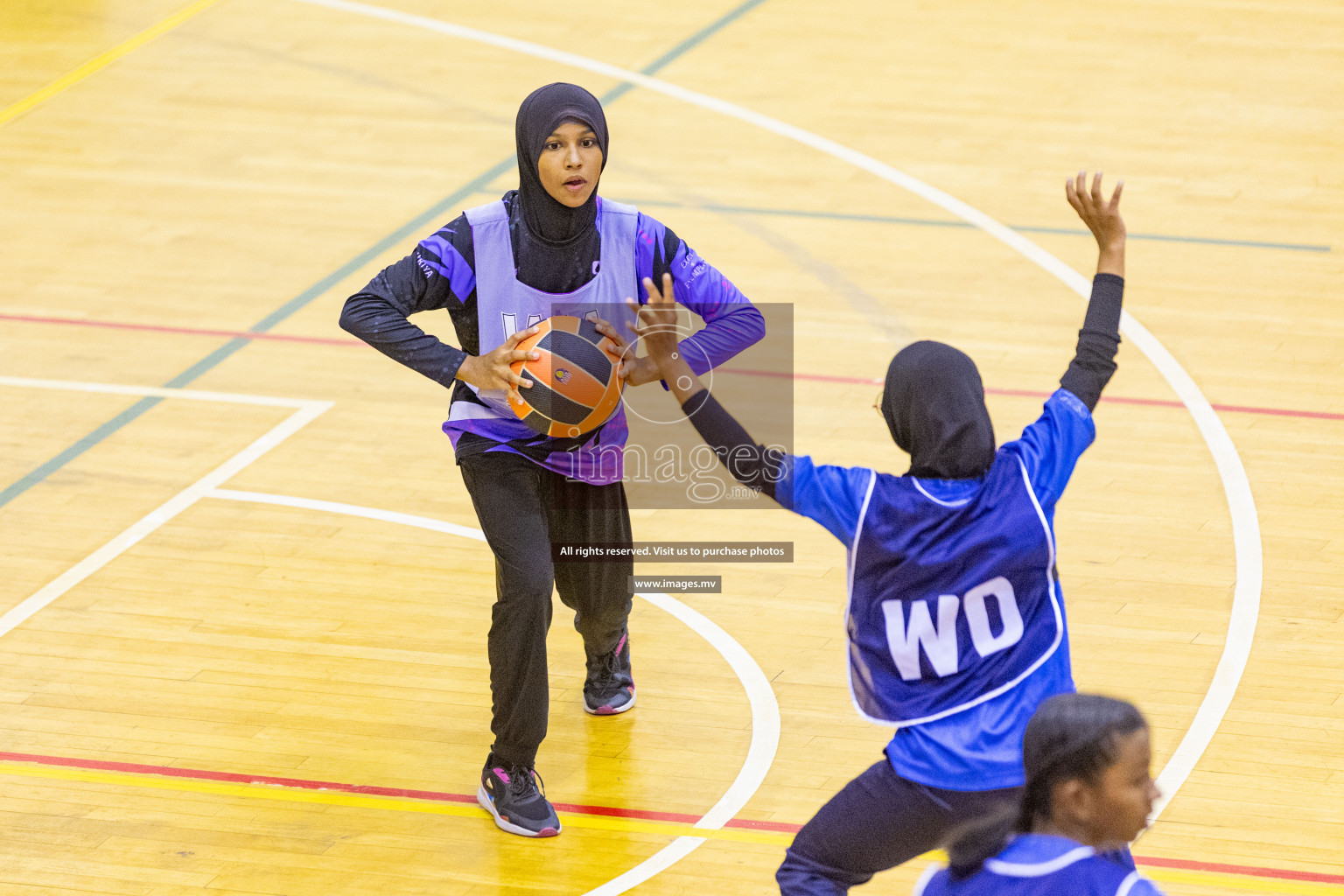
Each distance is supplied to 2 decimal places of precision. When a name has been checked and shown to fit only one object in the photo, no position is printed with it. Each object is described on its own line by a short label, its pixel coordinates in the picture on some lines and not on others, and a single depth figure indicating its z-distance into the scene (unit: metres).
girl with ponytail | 5.75
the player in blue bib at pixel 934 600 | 7.56
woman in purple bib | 10.32
